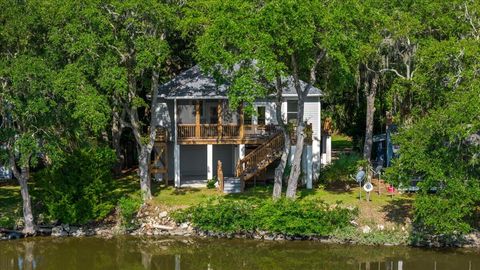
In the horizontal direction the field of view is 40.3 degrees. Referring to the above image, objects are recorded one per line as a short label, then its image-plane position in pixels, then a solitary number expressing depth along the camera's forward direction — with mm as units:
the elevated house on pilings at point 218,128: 32625
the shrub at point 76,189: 27703
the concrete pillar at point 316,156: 33844
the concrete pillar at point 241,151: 33281
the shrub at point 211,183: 33156
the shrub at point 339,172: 32875
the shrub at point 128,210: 28016
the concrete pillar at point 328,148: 36062
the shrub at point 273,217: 26656
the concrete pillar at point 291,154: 33062
